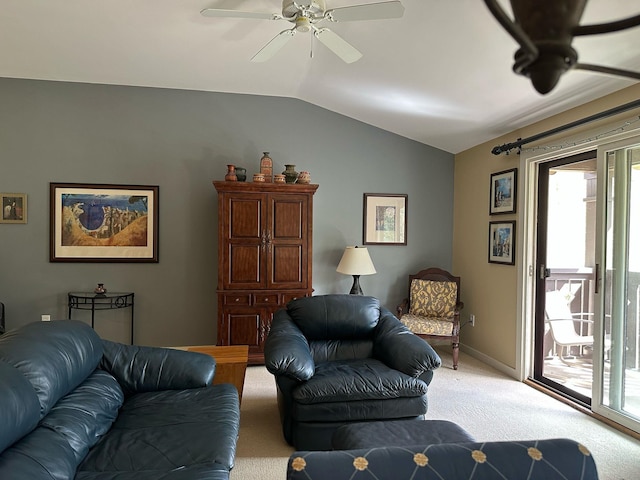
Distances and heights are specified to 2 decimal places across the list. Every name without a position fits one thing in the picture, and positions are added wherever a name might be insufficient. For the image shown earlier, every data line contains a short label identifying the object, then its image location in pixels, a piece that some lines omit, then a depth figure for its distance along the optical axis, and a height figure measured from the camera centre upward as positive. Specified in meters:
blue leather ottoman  1.81 -0.90
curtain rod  2.71 +0.89
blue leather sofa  1.48 -0.83
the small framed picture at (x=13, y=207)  4.25 +0.26
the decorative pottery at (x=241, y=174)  4.25 +0.64
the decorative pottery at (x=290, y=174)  4.30 +0.65
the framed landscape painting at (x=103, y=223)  4.32 +0.12
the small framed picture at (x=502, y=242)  3.97 -0.02
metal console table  4.23 -0.72
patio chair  3.79 -0.77
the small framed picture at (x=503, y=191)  3.98 +0.48
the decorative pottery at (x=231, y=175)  4.16 +0.62
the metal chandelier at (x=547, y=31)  0.51 +0.27
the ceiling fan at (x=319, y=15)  2.26 +1.29
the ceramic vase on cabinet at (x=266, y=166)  4.35 +0.75
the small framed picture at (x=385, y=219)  4.88 +0.23
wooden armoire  4.11 -0.19
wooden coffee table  2.84 -0.93
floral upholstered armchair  4.14 -0.76
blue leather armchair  2.48 -0.91
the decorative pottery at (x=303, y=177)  4.34 +0.63
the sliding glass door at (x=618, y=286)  2.87 -0.32
